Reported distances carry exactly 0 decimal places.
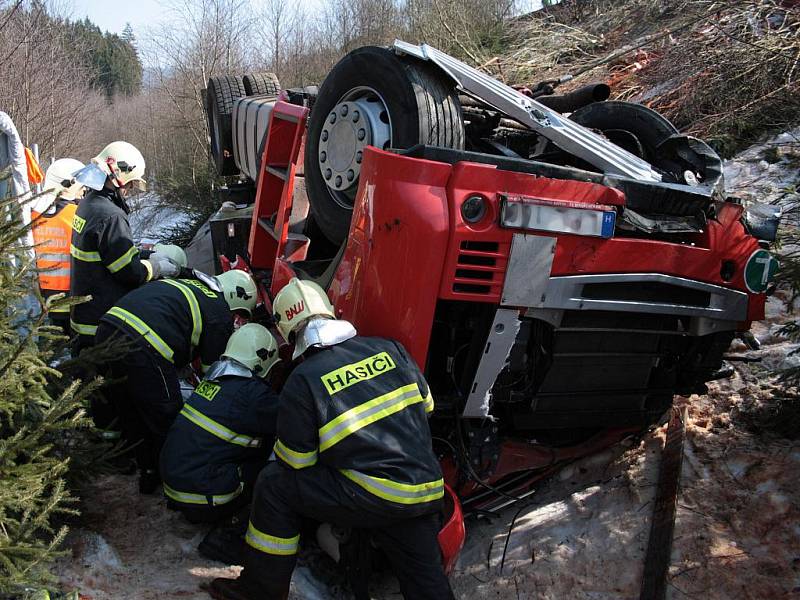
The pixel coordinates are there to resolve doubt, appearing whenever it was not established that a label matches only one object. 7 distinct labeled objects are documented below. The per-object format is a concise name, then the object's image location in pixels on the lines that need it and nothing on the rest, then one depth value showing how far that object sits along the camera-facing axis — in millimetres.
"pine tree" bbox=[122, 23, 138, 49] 42425
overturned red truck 2389
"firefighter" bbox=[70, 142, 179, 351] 4035
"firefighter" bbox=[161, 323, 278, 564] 3006
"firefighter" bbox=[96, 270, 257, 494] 3389
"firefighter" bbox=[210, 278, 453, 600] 2355
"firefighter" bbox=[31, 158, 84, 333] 5188
